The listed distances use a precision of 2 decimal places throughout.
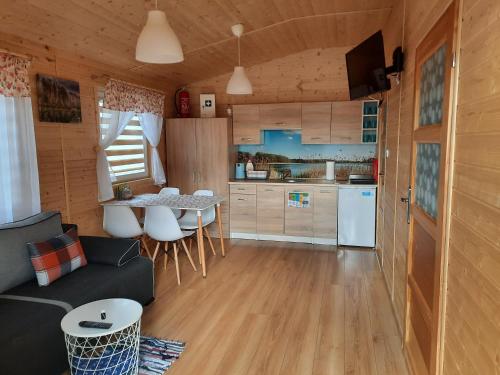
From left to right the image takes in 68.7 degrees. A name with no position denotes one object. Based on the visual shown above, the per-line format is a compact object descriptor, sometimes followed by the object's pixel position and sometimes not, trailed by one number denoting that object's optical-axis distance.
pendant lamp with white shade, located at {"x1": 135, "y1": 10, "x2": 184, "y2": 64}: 2.28
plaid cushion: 2.65
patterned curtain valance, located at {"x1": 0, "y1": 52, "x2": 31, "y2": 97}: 2.86
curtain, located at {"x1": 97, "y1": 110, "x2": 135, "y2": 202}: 4.04
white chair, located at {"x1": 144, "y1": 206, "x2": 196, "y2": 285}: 3.74
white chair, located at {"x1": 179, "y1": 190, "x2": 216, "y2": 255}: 4.39
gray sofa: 2.10
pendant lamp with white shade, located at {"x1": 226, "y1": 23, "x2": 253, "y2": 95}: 3.77
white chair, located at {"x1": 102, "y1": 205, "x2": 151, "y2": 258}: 3.88
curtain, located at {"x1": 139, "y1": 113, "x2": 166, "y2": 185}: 4.98
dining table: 3.92
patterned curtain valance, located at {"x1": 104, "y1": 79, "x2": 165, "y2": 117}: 4.11
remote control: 2.06
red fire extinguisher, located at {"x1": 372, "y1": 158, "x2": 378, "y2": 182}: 4.94
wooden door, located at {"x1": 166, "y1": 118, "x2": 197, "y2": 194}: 5.44
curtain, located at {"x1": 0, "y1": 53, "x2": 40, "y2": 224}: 2.93
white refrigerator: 4.80
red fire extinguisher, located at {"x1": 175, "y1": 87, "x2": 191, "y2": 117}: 5.66
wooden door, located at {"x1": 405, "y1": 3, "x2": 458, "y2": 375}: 1.65
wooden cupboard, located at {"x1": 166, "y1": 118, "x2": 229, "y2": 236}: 5.34
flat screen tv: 2.89
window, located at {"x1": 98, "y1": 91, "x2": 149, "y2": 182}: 4.34
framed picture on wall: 3.32
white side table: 2.15
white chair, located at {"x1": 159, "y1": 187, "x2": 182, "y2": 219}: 4.84
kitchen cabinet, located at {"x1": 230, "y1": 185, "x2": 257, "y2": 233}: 5.33
